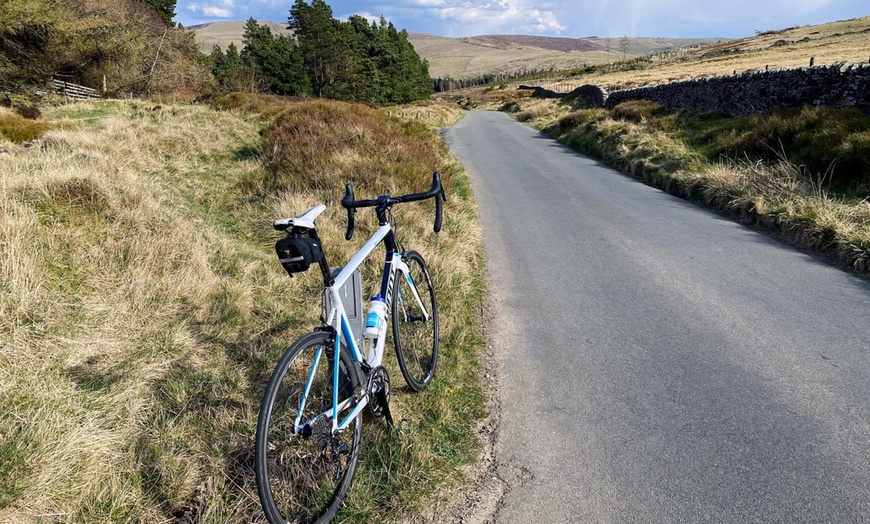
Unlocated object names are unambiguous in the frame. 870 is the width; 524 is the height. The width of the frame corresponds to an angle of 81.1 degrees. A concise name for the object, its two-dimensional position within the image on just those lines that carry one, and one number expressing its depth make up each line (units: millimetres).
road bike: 2223
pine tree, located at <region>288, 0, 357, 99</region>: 44312
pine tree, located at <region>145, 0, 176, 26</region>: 42750
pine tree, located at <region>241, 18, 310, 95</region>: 43906
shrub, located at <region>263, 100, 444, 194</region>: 8109
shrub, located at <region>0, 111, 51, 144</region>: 10320
